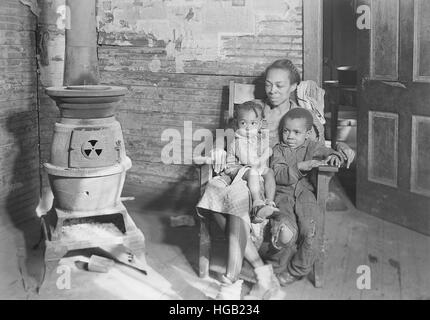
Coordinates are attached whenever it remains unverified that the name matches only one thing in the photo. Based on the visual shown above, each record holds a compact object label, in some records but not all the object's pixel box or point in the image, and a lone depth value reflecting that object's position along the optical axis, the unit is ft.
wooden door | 13.87
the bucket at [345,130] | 25.38
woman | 10.63
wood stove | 11.30
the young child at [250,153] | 11.55
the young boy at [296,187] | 10.94
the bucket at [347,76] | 24.79
